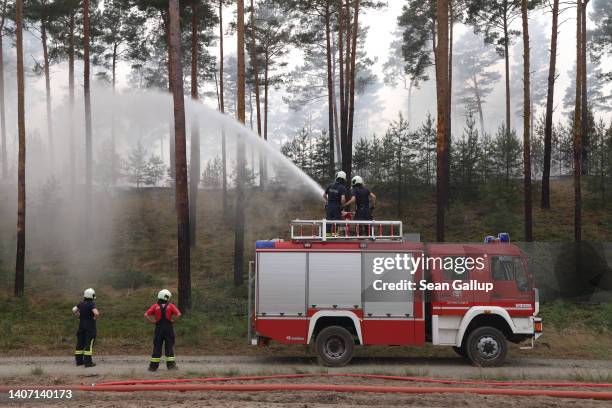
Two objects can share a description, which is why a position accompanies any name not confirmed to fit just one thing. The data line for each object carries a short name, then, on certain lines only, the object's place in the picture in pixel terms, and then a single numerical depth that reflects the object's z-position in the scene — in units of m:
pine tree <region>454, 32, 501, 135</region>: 79.44
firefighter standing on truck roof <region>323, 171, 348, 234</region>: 13.76
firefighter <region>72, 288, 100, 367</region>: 12.83
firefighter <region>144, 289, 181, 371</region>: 12.05
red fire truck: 12.34
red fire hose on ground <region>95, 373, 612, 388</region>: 10.18
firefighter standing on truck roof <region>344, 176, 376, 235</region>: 13.77
